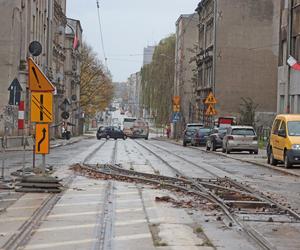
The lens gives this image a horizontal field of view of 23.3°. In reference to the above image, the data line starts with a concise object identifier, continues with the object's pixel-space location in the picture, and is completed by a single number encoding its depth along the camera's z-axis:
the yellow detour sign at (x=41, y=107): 16.50
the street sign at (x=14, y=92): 27.86
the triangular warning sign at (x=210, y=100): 47.79
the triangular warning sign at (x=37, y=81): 16.50
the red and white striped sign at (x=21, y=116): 34.09
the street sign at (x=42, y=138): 16.67
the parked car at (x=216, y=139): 44.83
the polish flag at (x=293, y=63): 38.37
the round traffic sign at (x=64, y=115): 60.51
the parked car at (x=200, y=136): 54.45
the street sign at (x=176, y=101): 84.73
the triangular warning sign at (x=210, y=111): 49.09
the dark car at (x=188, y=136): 57.14
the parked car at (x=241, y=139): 40.06
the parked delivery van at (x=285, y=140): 26.16
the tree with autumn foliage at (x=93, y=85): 106.19
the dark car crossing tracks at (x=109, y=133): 80.81
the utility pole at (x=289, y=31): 43.66
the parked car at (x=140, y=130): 94.44
